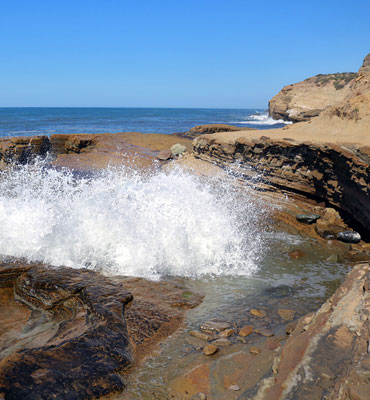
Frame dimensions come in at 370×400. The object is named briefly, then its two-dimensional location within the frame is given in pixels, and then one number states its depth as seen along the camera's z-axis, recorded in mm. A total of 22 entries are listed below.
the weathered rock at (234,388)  2413
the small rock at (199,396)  2396
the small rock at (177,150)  13028
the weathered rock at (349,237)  5957
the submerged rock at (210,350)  2912
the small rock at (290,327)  3172
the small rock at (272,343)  2945
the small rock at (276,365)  2200
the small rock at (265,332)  3211
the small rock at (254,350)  2890
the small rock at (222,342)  3055
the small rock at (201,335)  3162
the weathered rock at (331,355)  1819
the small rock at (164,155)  12881
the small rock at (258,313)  3593
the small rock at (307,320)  2719
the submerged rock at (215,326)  3314
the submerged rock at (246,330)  3230
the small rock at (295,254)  5367
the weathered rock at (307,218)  6723
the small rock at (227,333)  3209
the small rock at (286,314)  3547
